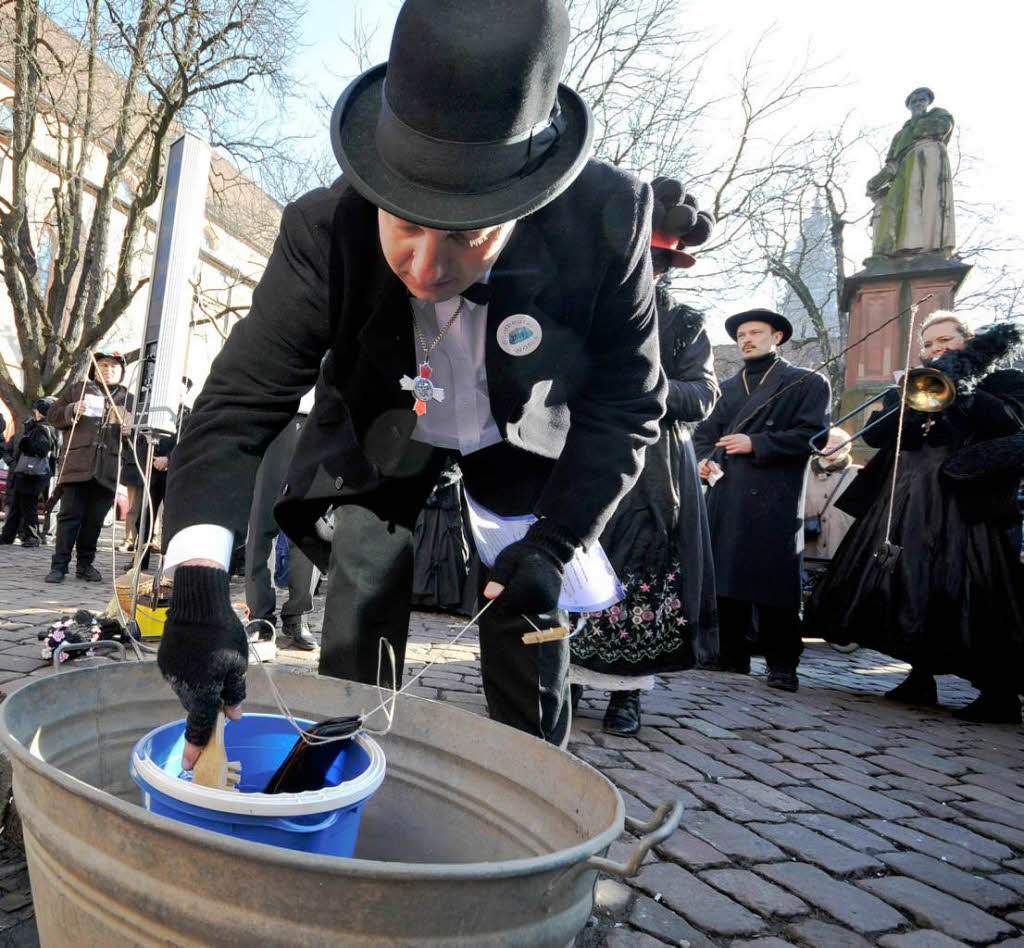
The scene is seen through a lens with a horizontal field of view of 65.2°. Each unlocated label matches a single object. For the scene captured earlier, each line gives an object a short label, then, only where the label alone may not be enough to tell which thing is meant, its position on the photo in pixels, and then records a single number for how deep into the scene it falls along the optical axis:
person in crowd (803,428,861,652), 7.39
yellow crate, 3.91
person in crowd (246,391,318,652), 4.32
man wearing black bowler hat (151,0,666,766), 1.24
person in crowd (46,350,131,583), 6.37
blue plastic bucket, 1.08
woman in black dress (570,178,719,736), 3.44
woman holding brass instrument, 4.50
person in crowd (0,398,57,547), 8.24
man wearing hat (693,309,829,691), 4.86
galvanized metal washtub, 0.82
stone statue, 11.33
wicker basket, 3.81
